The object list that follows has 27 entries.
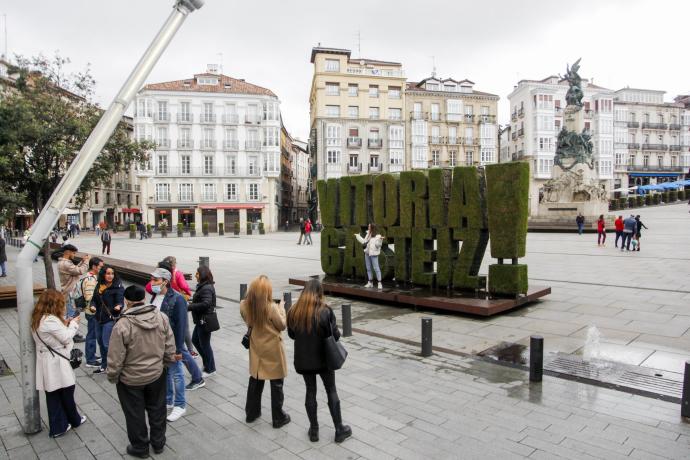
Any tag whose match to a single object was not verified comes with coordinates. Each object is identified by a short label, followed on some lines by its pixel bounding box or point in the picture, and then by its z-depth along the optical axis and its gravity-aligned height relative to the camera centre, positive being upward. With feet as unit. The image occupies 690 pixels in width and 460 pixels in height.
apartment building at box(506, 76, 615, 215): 198.39 +42.40
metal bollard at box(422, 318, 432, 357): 24.02 -6.55
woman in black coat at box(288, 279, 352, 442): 14.65 -4.11
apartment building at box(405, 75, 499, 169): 191.42 +39.74
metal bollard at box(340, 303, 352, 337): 28.30 -6.73
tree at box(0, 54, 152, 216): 37.04 +7.52
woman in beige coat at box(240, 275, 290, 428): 15.64 -4.33
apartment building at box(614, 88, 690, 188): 221.66 +38.18
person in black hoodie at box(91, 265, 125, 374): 20.53 -3.77
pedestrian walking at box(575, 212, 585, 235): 100.53 -1.89
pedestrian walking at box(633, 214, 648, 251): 67.13 -2.24
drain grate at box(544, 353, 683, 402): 18.83 -7.40
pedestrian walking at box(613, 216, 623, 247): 70.74 -1.94
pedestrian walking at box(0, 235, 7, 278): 57.80 -5.04
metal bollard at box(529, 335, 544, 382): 19.95 -6.52
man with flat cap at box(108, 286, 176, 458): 13.74 -4.62
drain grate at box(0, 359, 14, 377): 22.03 -7.56
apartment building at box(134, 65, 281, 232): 173.37 +26.81
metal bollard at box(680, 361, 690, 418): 16.33 -6.76
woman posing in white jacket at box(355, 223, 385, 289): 37.93 -2.89
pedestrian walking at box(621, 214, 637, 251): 66.44 -2.05
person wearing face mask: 17.28 -4.37
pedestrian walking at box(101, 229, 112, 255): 78.37 -3.60
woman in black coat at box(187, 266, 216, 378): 19.70 -4.07
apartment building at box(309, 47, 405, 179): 181.27 +42.60
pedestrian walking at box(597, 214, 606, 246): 75.04 -3.02
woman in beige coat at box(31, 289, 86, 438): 15.39 -4.72
